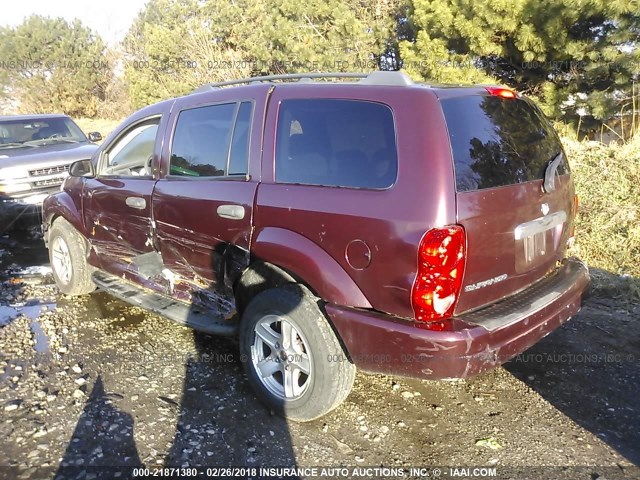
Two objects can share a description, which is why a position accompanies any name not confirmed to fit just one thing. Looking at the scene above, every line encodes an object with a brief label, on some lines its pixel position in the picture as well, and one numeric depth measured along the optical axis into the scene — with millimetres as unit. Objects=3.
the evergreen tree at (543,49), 7289
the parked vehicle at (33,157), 7742
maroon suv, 2506
